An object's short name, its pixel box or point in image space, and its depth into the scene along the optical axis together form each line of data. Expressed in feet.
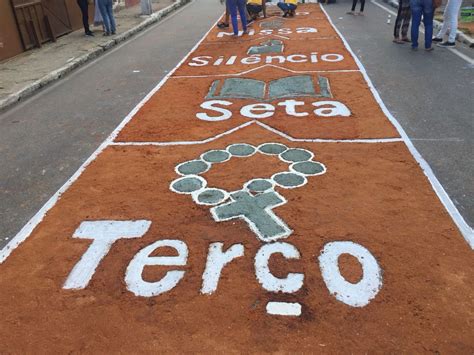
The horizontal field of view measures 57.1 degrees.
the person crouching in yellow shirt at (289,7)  52.54
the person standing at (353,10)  50.59
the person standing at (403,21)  34.30
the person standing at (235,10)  40.91
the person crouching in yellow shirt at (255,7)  49.93
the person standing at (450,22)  32.63
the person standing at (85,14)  41.60
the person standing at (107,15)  42.19
